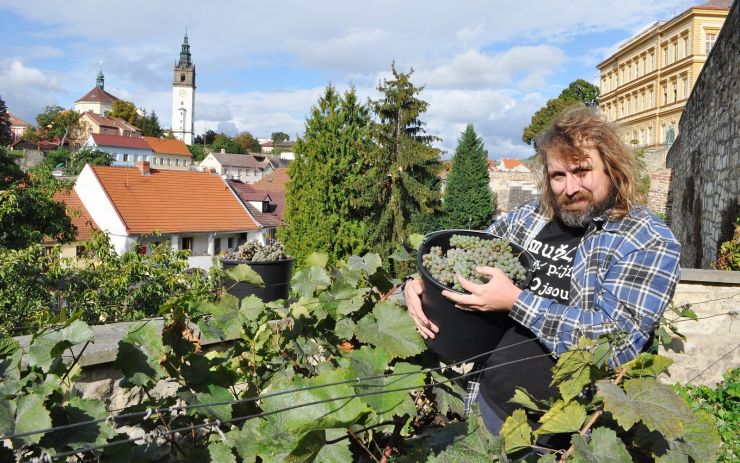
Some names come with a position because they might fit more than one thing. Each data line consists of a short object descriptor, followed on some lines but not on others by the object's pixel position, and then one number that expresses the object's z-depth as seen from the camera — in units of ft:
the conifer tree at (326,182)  65.10
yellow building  115.85
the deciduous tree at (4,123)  147.19
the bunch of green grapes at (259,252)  15.26
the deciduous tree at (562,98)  156.76
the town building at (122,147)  240.73
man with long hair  4.34
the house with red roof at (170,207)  89.86
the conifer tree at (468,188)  93.81
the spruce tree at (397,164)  75.31
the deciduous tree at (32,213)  26.73
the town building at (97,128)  254.27
